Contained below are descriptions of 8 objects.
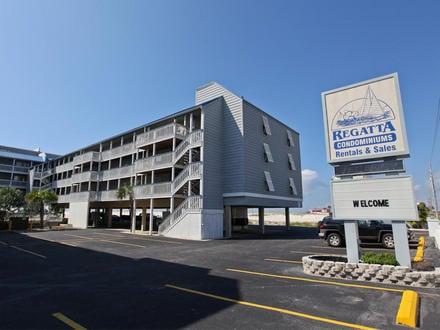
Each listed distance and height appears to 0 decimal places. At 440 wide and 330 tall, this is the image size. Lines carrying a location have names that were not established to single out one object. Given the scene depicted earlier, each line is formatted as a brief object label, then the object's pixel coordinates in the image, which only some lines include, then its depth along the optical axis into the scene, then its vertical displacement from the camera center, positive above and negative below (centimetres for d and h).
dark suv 1464 -118
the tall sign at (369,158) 830 +174
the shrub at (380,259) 795 -144
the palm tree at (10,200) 3797 +212
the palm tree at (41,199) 3316 +199
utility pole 2498 +180
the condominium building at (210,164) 2198 +453
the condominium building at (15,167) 5334 +948
